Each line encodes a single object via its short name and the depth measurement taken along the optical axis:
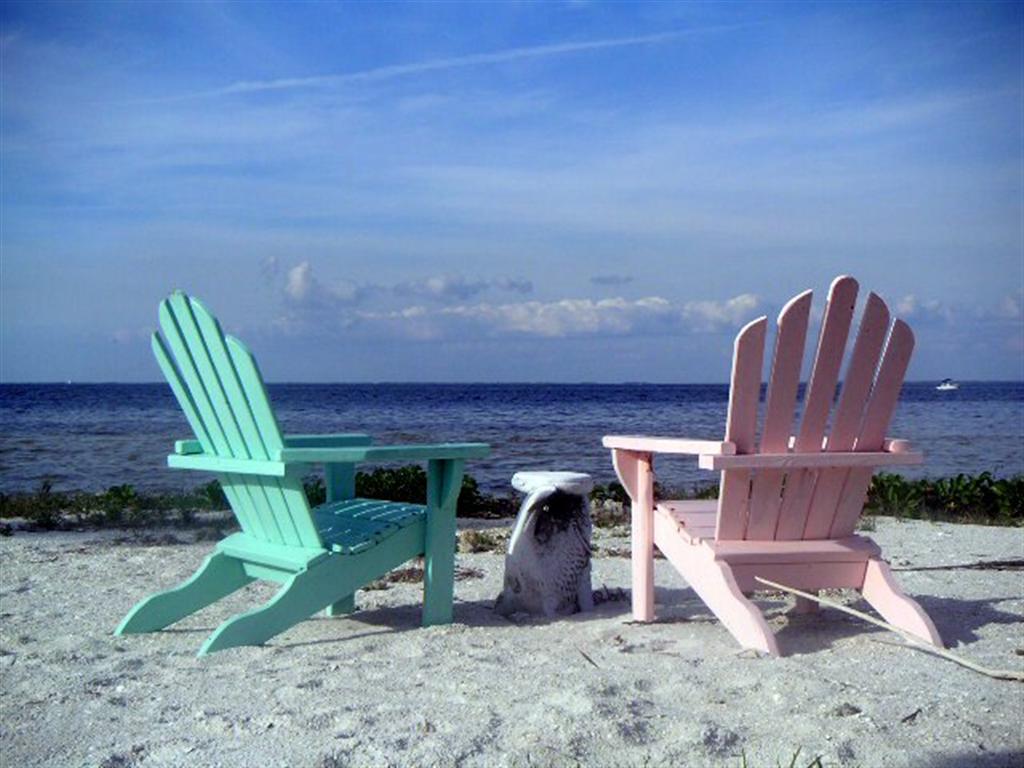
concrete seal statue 4.30
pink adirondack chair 3.56
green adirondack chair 3.76
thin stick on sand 2.38
